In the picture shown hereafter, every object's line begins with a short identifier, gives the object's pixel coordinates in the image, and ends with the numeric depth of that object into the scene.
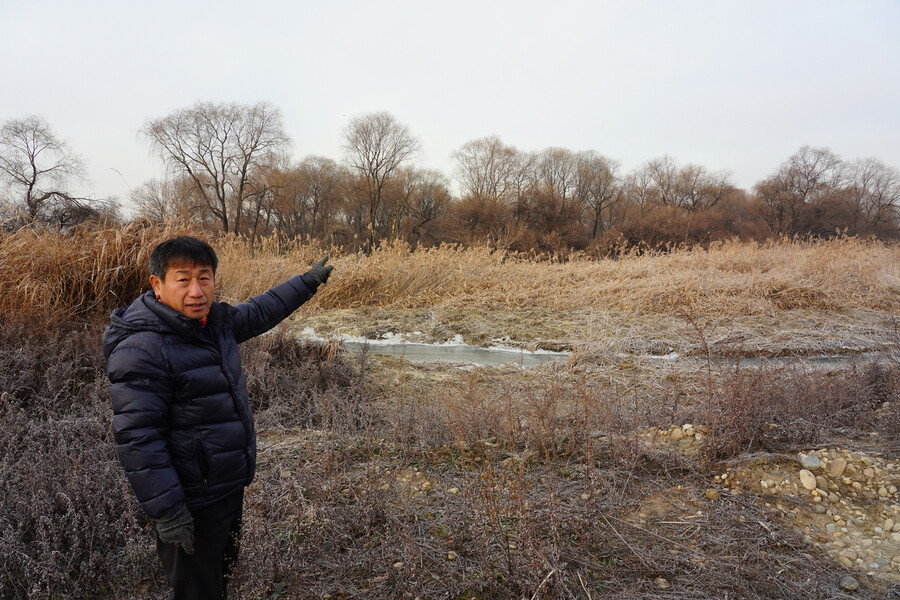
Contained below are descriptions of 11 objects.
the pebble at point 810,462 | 2.88
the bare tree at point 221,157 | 25.59
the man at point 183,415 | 1.59
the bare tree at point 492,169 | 33.41
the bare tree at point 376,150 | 29.55
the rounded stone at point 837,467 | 2.82
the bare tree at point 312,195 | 33.47
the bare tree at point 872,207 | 30.36
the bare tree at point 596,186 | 37.91
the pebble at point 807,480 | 2.70
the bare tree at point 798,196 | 29.62
